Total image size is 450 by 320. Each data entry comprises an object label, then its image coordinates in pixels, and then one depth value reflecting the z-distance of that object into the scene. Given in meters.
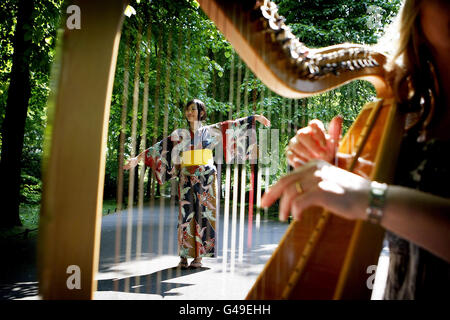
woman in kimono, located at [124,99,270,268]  4.08
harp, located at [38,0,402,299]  0.61
